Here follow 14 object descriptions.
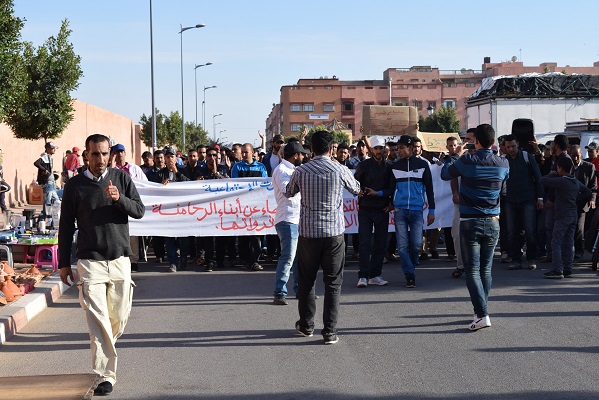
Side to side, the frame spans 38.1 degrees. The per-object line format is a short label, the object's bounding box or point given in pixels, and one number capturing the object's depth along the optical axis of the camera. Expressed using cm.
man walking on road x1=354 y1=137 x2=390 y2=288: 1114
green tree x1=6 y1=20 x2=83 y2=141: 2552
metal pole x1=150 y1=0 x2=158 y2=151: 3609
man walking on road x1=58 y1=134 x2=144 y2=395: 646
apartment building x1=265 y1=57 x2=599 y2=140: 10375
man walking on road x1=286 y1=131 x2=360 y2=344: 818
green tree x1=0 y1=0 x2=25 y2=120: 1352
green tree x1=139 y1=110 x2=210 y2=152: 6262
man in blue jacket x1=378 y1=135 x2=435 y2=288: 1126
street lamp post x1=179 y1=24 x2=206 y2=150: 5638
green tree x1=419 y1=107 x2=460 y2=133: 8038
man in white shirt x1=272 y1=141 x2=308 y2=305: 1002
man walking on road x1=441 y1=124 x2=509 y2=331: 865
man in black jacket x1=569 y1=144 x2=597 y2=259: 1391
